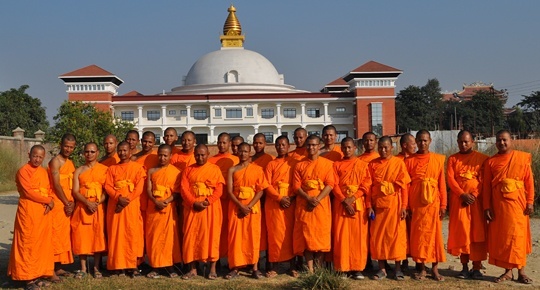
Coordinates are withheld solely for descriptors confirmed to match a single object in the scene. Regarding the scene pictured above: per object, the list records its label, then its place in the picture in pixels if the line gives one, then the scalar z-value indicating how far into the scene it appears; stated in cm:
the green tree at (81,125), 1519
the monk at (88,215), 680
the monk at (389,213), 664
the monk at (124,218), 676
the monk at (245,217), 684
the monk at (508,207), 646
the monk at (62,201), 664
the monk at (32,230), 628
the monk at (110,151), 734
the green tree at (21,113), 4412
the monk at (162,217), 683
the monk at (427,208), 662
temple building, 4775
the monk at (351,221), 668
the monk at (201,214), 679
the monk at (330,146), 746
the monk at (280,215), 687
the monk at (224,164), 712
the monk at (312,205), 667
